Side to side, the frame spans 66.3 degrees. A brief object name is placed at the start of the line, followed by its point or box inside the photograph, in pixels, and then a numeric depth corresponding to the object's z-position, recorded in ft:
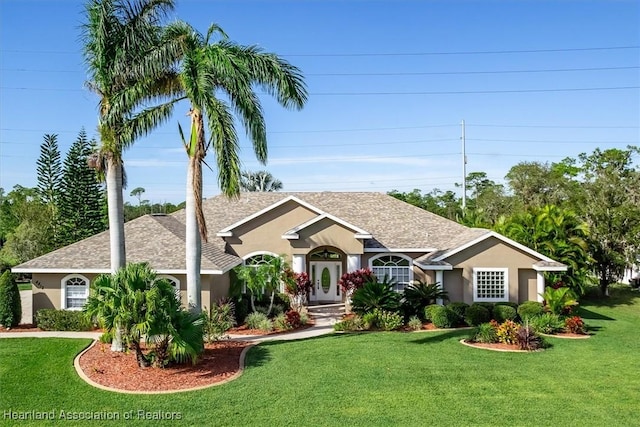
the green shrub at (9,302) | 63.41
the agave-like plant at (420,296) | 72.08
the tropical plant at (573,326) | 64.18
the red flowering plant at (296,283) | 74.16
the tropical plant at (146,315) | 41.96
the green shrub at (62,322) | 63.10
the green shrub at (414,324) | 66.26
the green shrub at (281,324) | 64.40
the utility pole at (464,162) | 150.00
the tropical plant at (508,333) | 55.83
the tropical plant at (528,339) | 54.60
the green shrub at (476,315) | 68.64
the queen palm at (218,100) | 51.34
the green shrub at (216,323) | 54.65
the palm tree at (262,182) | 222.48
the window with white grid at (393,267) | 84.53
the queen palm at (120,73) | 50.62
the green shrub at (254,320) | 65.31
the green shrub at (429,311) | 69.21
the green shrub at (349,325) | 64.34
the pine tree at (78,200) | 137.08
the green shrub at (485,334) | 57.26
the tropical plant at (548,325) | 64.08
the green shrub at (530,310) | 69.56
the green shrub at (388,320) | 65.05
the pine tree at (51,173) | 144.25
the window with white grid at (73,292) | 67.72
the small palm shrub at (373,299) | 67.51
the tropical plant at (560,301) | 68.03
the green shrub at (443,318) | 67.36
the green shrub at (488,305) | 70.15
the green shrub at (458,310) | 68.69
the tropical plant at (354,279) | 74.23
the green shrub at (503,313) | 69.36
